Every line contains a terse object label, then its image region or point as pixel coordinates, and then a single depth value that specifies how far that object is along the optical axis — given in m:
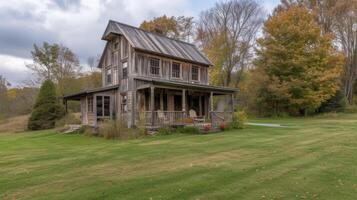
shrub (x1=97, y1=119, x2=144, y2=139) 15.12
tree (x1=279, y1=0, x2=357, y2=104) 35.56
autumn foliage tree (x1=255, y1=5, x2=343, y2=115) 28.39
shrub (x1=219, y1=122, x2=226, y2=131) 17.47
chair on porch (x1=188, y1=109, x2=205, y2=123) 21.05
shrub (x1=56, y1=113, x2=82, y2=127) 23.55
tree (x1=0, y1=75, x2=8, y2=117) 37.19
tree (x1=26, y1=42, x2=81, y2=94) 37.09
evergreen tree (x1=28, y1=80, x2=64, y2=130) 24.98
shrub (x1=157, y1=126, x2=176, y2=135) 16.08
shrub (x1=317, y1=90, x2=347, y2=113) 32.09
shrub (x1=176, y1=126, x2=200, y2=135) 16.30
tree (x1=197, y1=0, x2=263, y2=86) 38.56
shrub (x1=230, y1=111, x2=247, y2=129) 18.51
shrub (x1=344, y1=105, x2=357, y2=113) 32.85
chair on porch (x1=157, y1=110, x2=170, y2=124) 17.30
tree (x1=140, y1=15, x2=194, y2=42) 40.86
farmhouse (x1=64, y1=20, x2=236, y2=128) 18.05
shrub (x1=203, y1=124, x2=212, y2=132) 16.56
